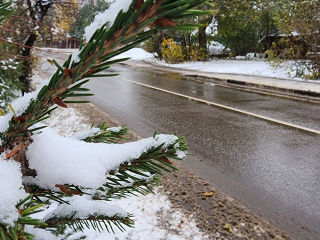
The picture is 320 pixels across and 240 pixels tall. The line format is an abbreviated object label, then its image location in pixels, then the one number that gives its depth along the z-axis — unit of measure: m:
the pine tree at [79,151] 0.44
